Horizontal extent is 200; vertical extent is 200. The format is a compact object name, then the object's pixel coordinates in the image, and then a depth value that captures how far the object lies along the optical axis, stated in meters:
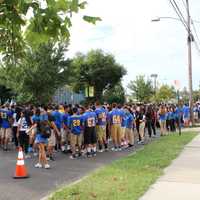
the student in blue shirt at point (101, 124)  18.02
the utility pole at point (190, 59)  34.22
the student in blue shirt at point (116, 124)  19.00
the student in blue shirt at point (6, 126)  18.77
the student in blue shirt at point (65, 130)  17.73
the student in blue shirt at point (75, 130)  16.34
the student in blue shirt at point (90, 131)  16.52
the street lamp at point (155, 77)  79.06
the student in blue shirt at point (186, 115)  34.06
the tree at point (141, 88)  75.94
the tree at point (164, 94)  78.69
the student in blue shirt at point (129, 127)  19.98
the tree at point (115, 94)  55.32
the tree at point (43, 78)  39.50
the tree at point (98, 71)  60.41
